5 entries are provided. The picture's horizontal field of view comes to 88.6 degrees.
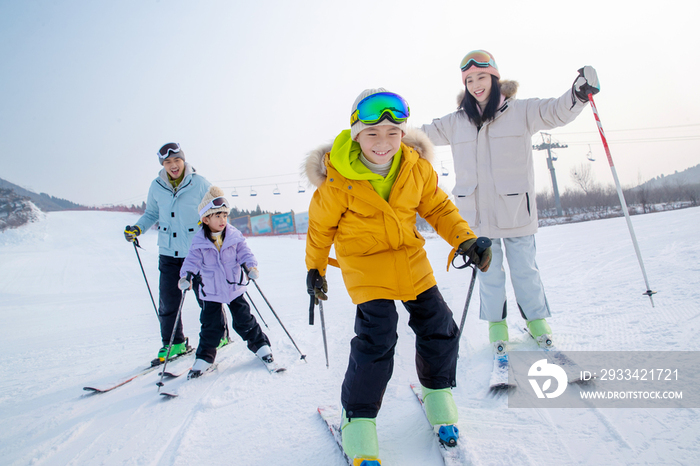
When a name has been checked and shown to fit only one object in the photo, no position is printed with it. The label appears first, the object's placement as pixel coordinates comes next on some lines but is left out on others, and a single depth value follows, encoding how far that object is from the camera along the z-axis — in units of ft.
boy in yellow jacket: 5.75
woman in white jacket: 8.77
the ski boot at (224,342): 12.78
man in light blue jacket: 12.03
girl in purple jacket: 10.64
